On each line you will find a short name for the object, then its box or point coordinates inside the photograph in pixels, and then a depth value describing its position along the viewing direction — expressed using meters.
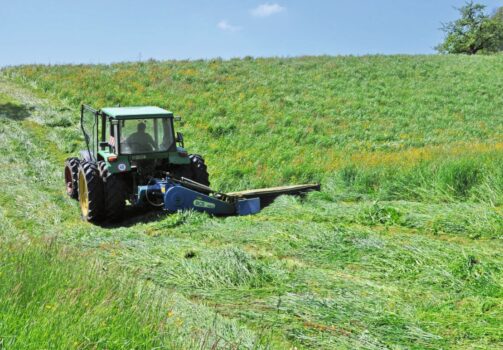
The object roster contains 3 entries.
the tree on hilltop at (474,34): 52.19
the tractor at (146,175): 8.40
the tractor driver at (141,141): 8.97
